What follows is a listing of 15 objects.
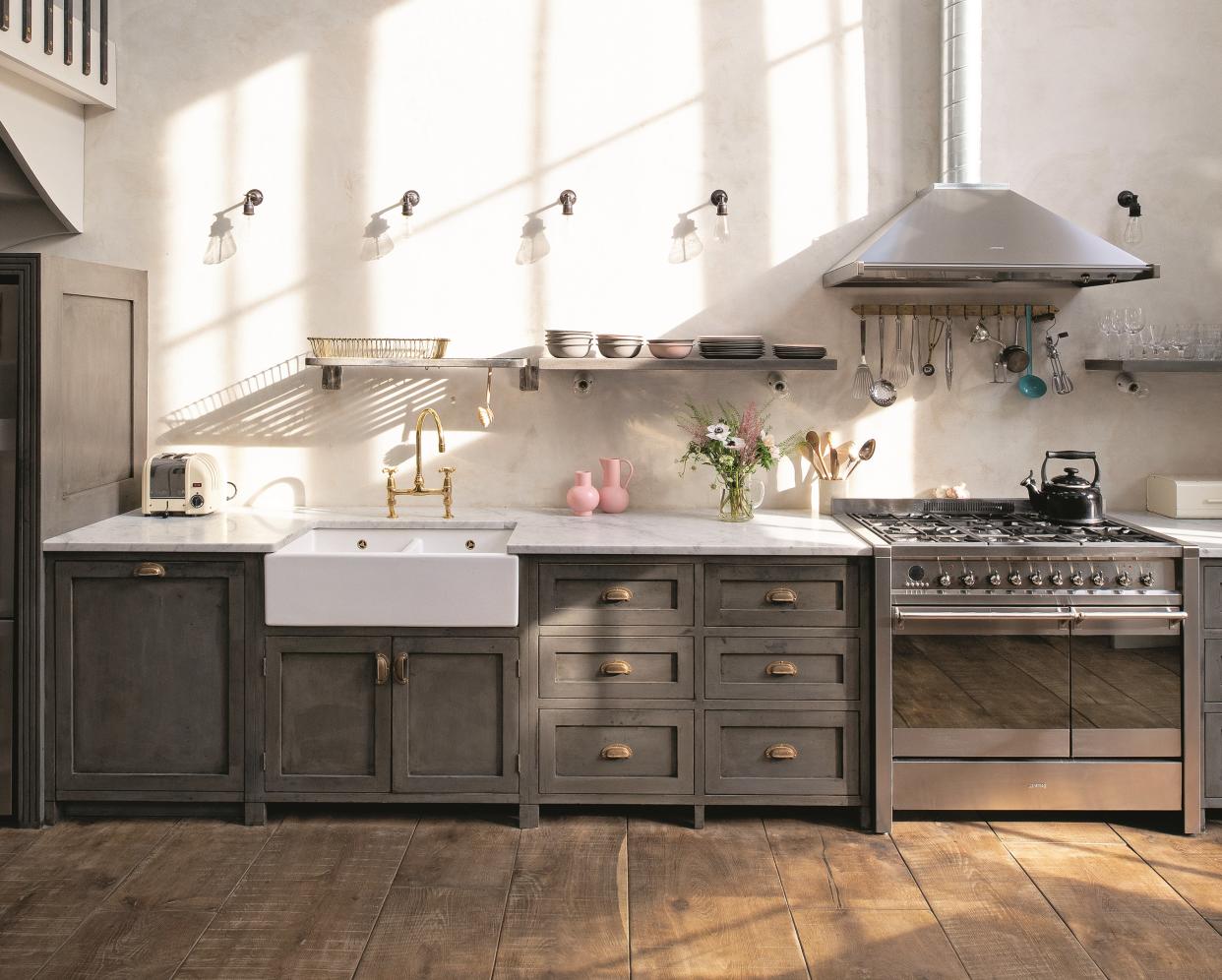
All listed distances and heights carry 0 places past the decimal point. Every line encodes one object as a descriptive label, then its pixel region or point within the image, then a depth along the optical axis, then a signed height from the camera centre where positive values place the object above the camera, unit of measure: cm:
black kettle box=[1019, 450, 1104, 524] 374 -5
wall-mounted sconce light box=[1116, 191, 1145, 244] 404 +96
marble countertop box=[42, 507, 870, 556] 345 -16
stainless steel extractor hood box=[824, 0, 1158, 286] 360 +81
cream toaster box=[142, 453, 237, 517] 389 -2
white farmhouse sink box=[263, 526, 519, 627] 343 -32
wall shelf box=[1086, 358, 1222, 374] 386 +41
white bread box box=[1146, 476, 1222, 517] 392 -4
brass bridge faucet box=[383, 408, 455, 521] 396 -2
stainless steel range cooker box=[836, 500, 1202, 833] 341 -58
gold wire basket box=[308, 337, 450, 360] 395 +47
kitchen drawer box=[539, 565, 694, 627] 348 -35
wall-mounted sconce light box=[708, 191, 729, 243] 410 +94
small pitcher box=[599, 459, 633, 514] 406 -3
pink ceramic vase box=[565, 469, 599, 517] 400 -5
